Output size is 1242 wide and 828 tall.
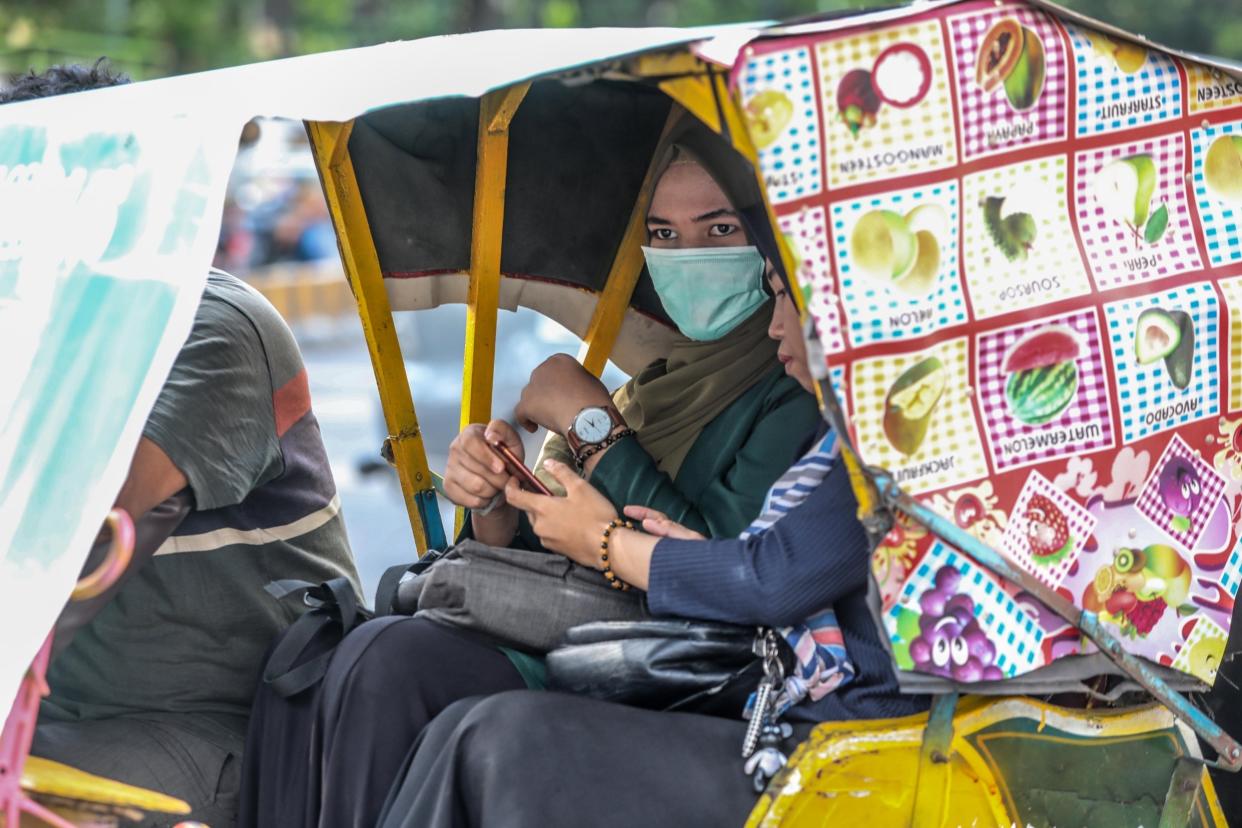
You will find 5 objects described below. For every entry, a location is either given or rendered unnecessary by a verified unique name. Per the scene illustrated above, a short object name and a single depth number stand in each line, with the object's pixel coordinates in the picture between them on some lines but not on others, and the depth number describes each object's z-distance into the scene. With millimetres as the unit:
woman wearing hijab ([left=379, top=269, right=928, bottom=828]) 4270
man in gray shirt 4828
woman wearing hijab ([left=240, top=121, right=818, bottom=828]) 4801
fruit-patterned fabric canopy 4035
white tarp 4082
